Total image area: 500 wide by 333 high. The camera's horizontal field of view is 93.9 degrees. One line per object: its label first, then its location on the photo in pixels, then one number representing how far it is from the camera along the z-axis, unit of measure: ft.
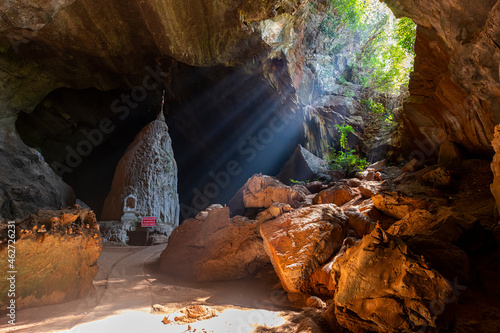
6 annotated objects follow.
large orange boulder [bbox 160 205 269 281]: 20.11
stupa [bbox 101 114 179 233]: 39.06
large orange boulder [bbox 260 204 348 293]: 14.35
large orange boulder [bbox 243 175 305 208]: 29.04
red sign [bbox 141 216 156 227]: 36.20
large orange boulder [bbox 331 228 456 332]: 7.14
